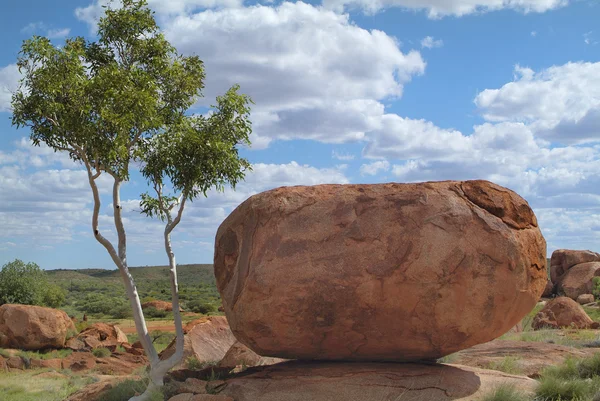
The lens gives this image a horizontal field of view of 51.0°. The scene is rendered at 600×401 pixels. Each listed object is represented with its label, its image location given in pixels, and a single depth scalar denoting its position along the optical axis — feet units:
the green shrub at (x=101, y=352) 92.17
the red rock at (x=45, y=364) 84.28
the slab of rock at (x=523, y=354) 47.67
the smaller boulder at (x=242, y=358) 48.65
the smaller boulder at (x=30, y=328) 93.25
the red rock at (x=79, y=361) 83.71
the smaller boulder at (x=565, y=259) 156.46
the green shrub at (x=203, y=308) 165.78
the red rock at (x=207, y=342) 56.80
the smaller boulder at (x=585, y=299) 131.95
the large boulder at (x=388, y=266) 34.37
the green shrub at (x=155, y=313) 155.63
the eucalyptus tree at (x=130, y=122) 50.16
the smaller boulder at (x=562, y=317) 81.49
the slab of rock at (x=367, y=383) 36.40
